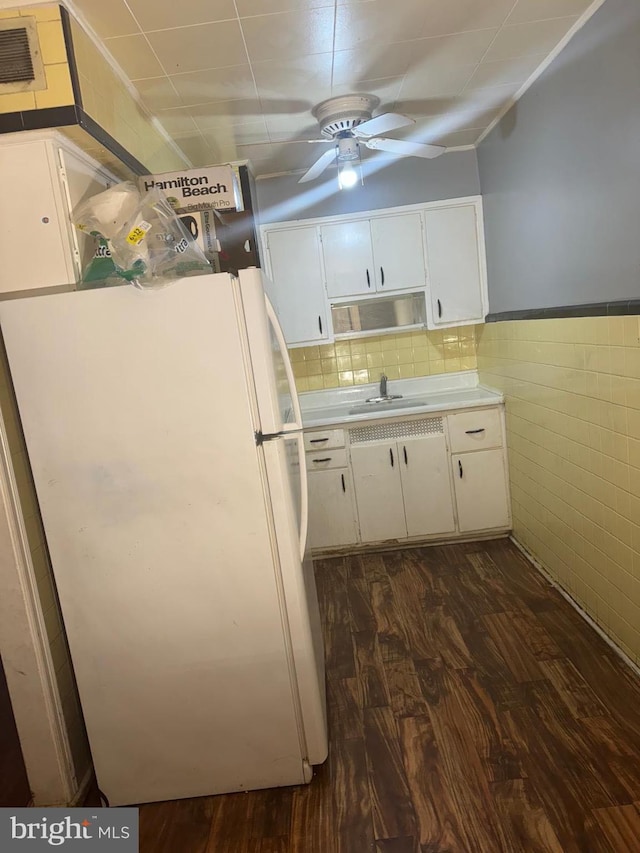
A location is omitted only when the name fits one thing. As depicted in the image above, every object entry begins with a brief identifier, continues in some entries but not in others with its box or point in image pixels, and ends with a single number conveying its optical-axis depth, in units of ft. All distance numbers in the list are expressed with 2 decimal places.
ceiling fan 8.91
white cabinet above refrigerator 5.82
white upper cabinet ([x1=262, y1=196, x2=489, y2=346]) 12.14
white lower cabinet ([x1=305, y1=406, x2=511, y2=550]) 11.69
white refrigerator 5.60
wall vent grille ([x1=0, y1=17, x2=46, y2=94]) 5.78
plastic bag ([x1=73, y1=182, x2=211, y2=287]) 5.54
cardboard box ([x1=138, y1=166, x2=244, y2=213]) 7.07
